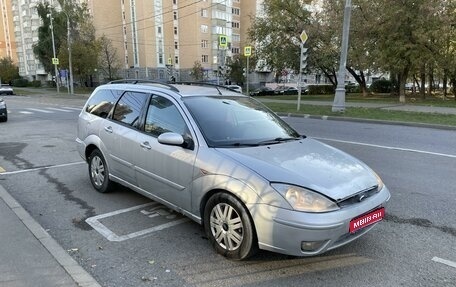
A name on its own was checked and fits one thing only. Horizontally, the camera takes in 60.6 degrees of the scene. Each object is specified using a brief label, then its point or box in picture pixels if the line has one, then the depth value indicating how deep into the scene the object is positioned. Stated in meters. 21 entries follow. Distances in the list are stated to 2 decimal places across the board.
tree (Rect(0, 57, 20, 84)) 75.50
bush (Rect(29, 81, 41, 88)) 73.78
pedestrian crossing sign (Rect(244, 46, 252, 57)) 22.26
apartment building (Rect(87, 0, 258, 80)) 67.00
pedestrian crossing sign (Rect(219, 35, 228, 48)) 25.42
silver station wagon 3.20
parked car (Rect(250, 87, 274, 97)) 44.81
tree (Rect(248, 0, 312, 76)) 32.81
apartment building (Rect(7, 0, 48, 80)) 81.81
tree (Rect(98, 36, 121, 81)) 55.92
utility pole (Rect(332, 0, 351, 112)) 16.17
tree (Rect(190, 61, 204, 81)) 62.81
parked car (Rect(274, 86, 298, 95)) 49.06
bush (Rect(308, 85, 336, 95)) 45.47
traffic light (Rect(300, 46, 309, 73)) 16.69
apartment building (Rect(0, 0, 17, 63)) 92.31
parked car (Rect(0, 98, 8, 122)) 15.60
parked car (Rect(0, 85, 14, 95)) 46.10
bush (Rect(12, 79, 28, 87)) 76.31
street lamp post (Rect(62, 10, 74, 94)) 39.69
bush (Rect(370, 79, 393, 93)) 45.47
